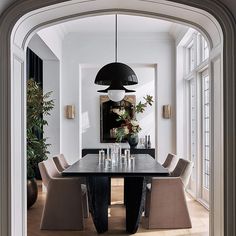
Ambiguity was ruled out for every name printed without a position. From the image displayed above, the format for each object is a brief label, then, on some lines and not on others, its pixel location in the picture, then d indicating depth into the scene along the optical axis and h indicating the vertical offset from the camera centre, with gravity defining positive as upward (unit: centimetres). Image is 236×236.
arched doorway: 262 +31
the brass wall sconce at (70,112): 798 +17
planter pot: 599 -123
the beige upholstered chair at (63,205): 462 -112
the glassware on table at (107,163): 463 -61
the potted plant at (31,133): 605 -23
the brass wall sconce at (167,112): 792 +15
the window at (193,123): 700 -9
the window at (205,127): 623 -15
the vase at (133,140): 654 -39
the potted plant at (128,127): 594 -14
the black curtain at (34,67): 981 +147
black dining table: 446 -98
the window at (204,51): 617 +119
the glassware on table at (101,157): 507 -54
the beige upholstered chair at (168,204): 462 -112
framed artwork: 1105 +13
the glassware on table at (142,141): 1048 -66
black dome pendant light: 493 +60
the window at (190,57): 736 +131
